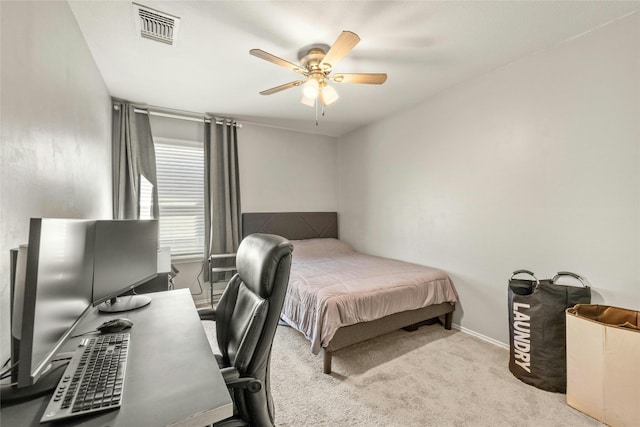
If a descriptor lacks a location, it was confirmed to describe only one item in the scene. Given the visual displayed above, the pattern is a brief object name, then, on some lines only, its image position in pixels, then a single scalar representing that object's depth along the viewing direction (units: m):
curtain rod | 3.27
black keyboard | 0.69
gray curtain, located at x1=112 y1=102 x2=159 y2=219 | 3.12
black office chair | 1.02
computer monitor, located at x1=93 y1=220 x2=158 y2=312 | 1.31
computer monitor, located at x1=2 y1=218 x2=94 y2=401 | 0.65
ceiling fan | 1.90
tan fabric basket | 1.50
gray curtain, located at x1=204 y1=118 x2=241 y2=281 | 3.64
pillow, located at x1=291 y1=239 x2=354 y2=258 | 3.92
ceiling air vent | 1.75
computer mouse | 1.19
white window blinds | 3.50
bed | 2.12
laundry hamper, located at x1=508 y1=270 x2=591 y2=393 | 1.88
